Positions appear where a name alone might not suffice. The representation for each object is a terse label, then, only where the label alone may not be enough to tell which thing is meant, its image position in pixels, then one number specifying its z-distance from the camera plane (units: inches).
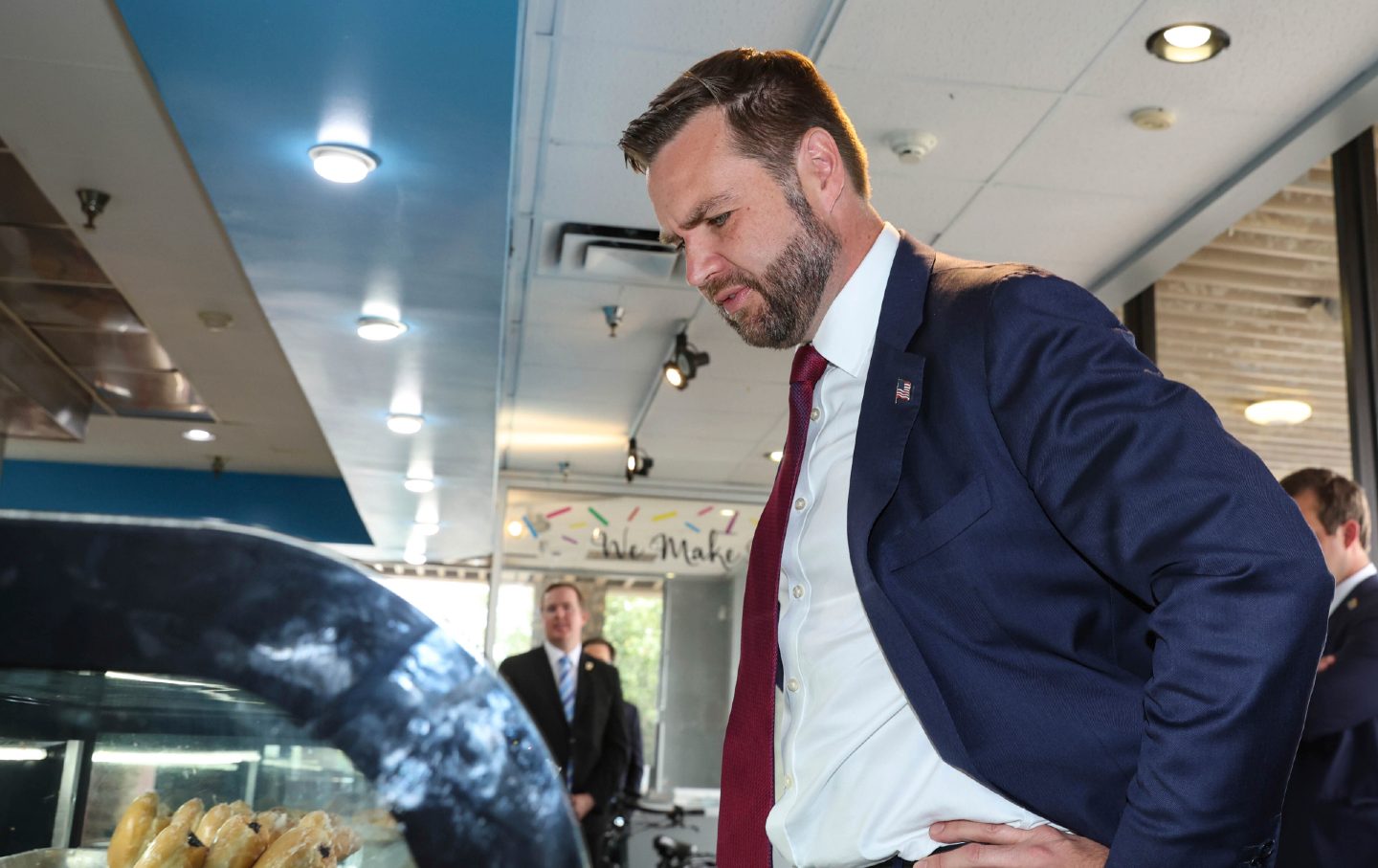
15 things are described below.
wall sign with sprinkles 330.6
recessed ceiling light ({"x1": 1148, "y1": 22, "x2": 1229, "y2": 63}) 119.0
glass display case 24.8
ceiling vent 176.7
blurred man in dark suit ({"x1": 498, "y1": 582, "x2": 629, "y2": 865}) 206.1
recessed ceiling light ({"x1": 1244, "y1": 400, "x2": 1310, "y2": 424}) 167.0
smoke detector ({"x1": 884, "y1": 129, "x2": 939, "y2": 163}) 142.6
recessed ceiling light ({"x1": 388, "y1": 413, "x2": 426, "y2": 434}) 236.4
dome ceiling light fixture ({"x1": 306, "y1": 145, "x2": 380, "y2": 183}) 124.6
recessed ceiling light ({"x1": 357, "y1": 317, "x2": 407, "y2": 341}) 178.9
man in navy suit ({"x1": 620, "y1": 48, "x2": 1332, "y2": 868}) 34.7
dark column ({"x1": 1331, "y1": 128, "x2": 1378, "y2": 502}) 132.0
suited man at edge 92.6
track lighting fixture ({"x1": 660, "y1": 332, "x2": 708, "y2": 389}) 214.2
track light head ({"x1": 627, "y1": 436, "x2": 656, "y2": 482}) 284.7
